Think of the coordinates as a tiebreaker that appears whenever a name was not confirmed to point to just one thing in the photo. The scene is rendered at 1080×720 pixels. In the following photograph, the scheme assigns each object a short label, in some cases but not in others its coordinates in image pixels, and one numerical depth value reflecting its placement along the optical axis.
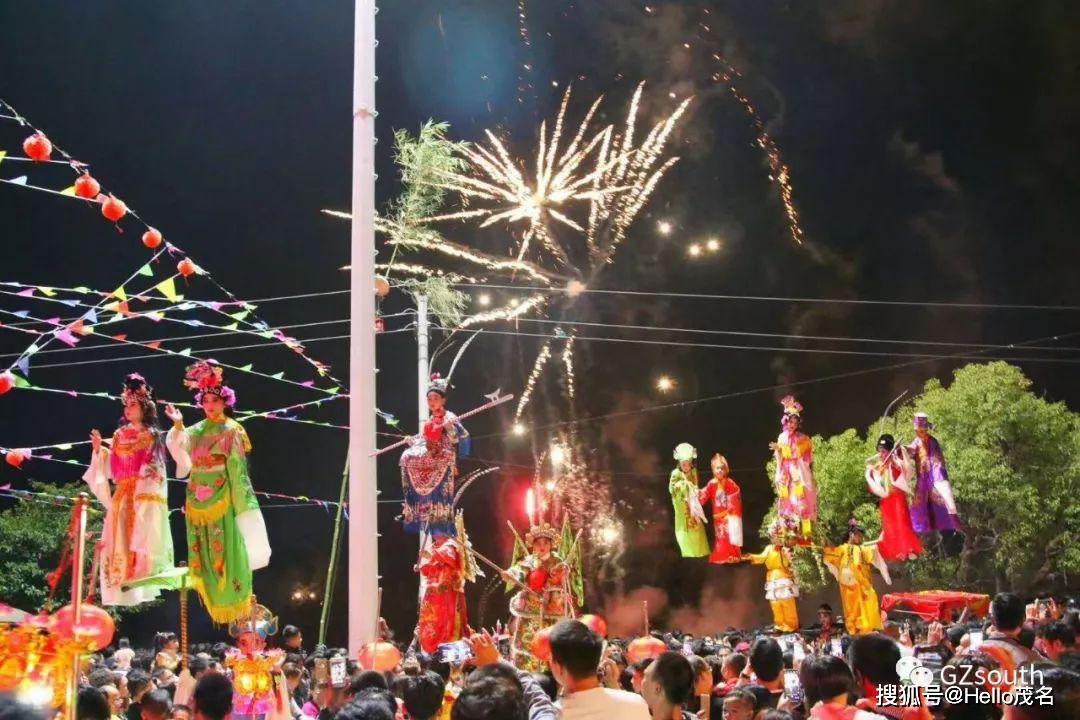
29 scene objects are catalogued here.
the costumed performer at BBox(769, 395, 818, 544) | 12.52
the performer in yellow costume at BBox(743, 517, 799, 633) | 12.57
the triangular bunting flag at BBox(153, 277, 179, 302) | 8.28
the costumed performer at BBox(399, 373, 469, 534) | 10.20
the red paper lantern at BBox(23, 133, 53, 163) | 7.57
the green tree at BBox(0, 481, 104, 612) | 17.25
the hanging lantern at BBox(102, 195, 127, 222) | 8.09
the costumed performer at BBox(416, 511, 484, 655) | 10.15
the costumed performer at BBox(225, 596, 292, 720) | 6.81
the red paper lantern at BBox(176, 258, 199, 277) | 8.65
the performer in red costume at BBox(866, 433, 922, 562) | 12.57
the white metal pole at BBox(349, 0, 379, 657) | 9.12
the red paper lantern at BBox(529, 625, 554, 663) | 7.21
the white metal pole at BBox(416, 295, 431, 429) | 14.73
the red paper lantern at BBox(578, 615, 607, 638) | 8.69
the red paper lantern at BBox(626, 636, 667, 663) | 7.28
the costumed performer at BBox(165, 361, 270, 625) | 7.96
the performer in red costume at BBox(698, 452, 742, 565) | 13.27
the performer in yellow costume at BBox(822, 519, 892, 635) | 12.80
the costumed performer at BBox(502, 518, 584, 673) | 10.29
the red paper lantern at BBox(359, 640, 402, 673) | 7.60
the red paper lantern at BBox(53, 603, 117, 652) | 3.70
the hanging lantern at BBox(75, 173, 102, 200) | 7.97
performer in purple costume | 12.41
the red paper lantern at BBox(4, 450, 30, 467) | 8.46
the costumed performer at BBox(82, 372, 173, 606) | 7.99
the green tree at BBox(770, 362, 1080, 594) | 19.67
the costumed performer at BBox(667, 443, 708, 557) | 13.34
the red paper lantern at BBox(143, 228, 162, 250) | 8.71
